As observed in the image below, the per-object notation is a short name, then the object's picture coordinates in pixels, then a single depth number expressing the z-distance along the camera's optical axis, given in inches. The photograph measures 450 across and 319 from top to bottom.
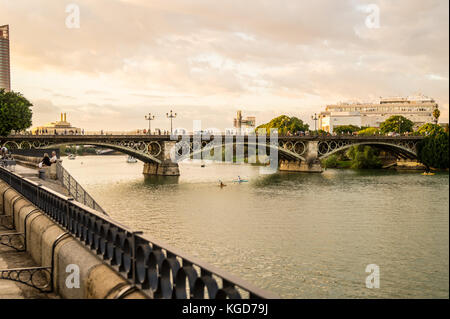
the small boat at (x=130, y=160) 6018.7
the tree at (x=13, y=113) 2881.4
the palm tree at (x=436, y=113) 5481.8
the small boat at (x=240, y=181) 2984.7
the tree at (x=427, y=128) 4507.4
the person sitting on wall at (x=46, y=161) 1026.5
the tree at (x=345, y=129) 7061.0
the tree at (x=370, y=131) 5786.4
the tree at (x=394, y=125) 5940.0
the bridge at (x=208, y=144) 3152.1
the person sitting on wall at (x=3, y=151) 1576.6
